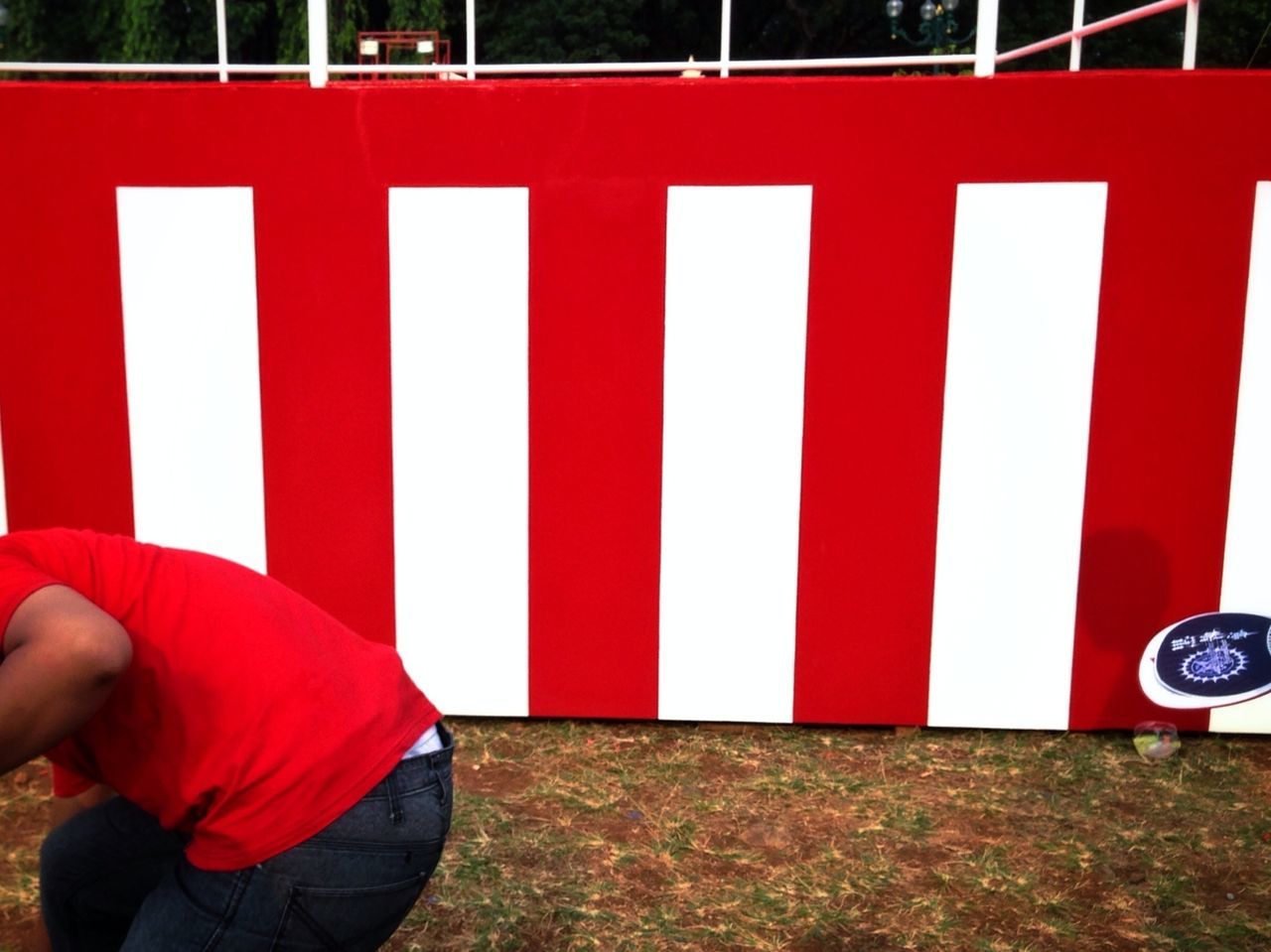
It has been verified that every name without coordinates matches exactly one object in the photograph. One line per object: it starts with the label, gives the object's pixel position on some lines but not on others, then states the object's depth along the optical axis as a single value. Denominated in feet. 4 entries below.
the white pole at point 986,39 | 11.83
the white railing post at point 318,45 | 12.14
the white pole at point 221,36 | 13.37
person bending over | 5.17
